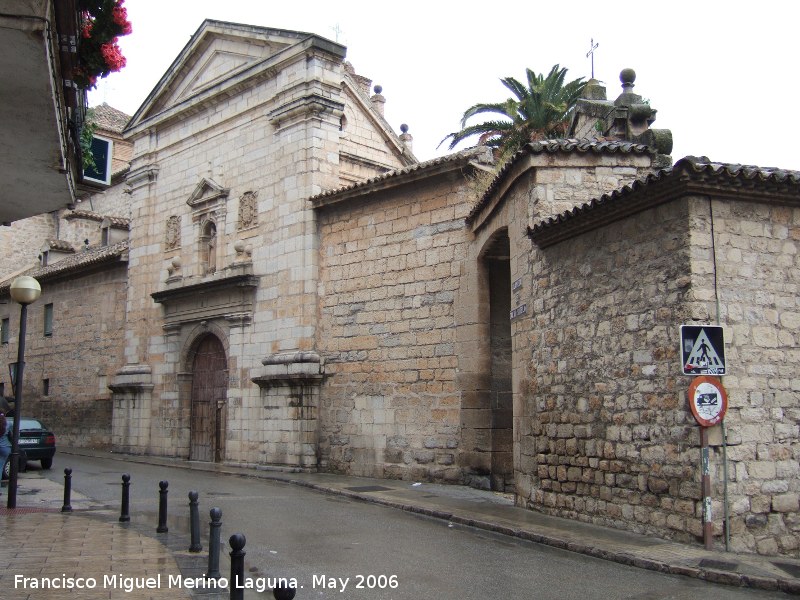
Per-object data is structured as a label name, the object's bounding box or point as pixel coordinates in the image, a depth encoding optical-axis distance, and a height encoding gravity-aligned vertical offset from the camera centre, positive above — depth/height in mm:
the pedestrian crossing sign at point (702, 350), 8484 +530
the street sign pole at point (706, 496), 8273 -986
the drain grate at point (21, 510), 11149 -1530
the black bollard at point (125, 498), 10531 -1268
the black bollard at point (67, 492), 11231 -1272
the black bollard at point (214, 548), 7008 -1275
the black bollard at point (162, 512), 9641 -1324
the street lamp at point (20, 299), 11859 +1536
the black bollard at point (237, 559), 5434 -1081
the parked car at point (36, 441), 18484 -913
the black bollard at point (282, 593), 4094 -970
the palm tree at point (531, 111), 24891 +8959
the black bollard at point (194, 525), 8337 -1286
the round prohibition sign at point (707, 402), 8383 -19
